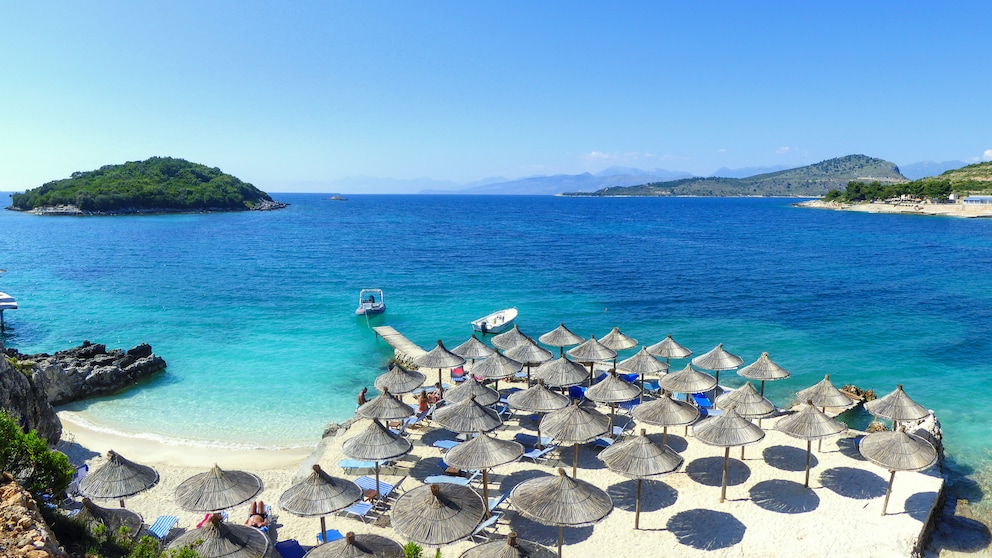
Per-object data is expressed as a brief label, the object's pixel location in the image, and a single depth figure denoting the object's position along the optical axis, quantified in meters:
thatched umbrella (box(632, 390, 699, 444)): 14.71
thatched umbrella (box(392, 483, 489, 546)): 10.09
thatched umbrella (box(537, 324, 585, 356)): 21.53
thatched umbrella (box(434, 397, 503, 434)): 14.52
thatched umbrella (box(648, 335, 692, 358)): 20.06
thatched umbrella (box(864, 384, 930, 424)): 14.84
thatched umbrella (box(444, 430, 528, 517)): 12.59
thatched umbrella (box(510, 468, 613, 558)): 10.32
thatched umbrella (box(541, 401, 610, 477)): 13.53
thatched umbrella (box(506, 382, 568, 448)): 15.70
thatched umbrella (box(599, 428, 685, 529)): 11.92
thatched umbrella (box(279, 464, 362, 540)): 10.98
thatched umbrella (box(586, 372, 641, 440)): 16.14
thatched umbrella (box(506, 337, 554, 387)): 19.73
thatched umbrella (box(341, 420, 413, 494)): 13.27
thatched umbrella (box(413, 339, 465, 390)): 19.50
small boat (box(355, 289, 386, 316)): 34.75
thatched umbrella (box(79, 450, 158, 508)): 11.80
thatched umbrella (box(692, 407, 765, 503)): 13.09
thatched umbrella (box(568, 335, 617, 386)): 19.44
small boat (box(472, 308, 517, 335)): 31.03
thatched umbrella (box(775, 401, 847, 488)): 13.67
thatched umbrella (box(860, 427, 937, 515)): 12.46
